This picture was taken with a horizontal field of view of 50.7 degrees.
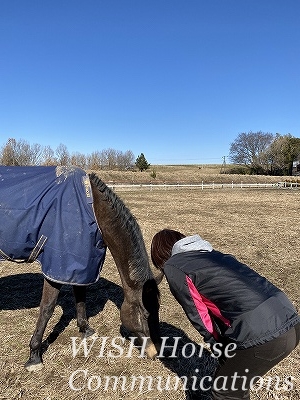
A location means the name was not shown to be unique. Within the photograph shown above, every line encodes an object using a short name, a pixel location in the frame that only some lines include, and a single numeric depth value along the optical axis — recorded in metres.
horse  2.97
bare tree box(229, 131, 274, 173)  65.56
